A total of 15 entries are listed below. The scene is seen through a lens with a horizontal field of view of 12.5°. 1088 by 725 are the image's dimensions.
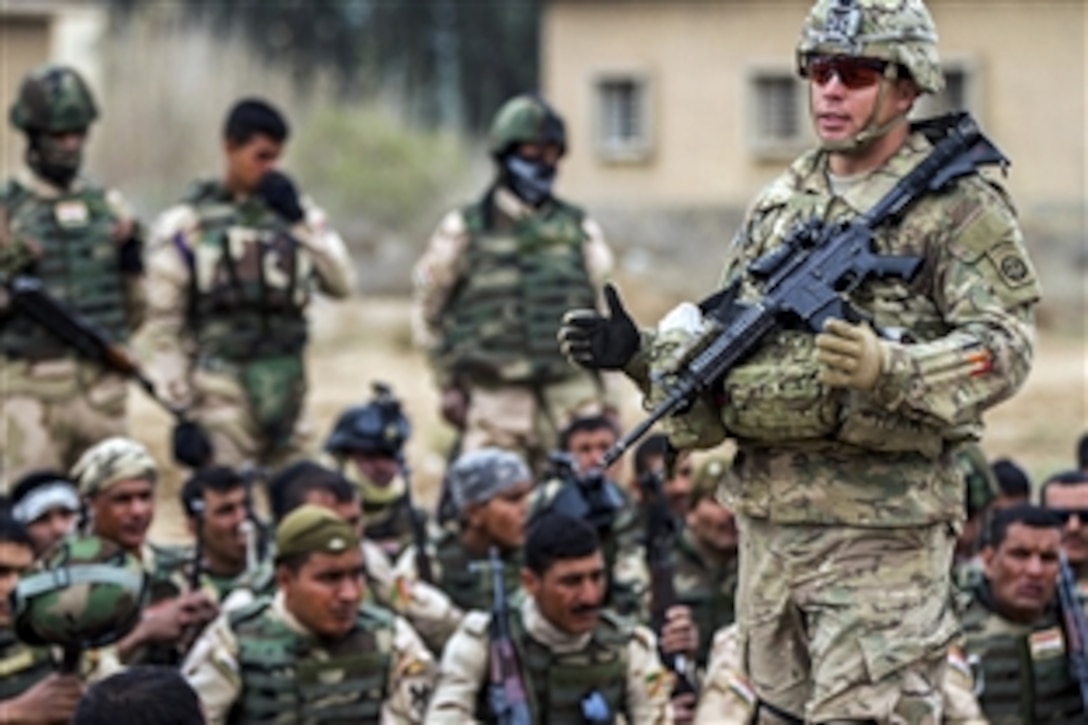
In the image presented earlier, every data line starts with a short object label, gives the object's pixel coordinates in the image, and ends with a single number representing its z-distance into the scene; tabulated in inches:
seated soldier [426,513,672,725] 595.8
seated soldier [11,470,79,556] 695.1
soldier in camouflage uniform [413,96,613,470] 822.0
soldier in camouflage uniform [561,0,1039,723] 445.0
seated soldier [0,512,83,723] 571.7
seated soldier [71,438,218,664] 625.8
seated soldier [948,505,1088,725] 628.7
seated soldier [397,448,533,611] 692.2
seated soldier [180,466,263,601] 699.1
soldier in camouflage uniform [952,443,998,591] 710.8
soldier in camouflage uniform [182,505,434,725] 583.6
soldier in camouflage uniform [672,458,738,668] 689.8
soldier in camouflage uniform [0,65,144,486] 815.0
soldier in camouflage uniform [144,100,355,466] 813.8
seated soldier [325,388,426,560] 760.9
